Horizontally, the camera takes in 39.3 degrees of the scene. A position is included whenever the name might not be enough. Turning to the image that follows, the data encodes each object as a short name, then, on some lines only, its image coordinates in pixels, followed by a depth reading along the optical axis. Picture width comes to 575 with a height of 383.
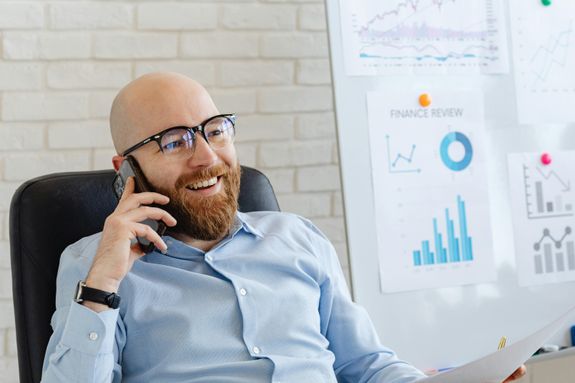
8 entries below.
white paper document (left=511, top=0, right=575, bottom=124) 2.41
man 1.41
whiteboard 2.20
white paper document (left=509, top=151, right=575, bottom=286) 2.37
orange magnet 2.28
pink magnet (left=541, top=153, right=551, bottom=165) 2.42
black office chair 1.50
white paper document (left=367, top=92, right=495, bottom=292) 2.23
